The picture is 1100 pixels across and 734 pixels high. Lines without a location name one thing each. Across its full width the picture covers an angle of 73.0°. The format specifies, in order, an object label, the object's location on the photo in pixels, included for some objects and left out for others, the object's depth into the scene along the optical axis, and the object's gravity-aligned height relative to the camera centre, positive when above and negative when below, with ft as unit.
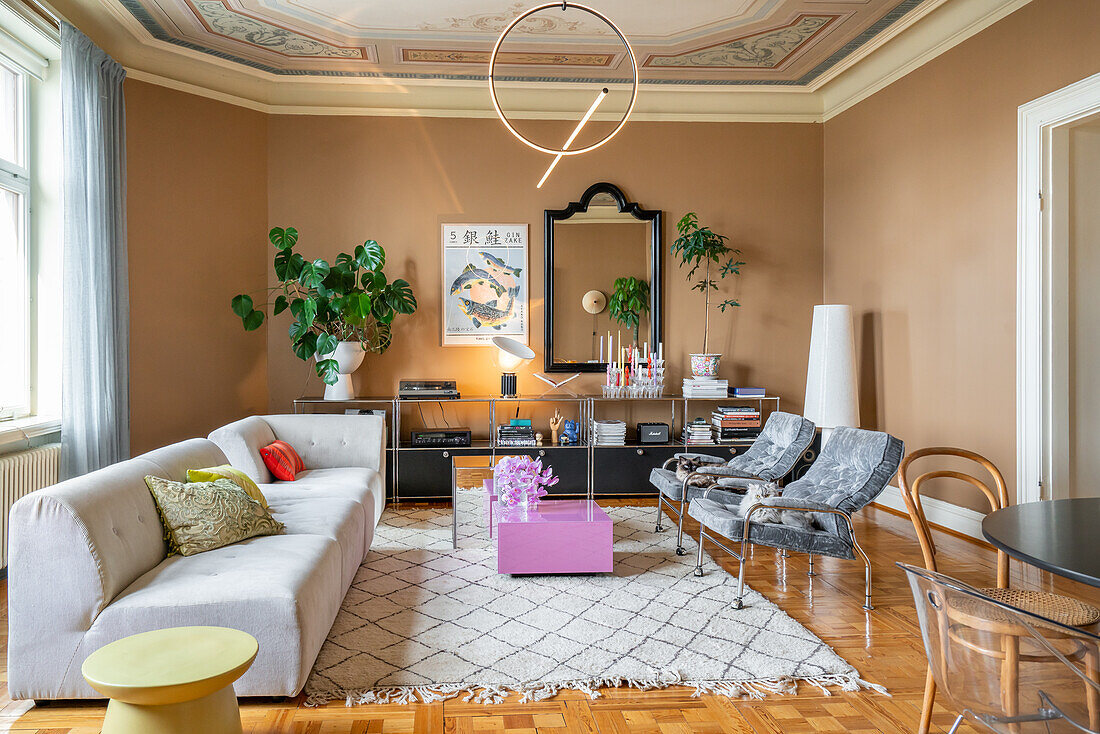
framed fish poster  20.74 +2.11
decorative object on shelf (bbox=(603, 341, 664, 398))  20.35 -0.53
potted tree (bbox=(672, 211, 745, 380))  20.02 +2.74
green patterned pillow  9.63 -2.04
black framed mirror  20.92 +2.38
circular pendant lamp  9.21 +3.69
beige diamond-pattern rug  8.84 -3.80
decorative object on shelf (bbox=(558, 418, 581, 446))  20.10 -2.10
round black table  5.23 -1.49
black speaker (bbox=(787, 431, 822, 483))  19.95 -2.82
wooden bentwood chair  4.94 -2.04
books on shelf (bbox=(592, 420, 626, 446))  19.79 -2.00
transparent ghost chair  4.52 -2.05
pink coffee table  12.51 -3.17
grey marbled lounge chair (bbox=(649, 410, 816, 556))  14.64 -2.24
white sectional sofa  7.90 -2.50
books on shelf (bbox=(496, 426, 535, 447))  19.77 -2.03
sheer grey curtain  14.21 +1.96
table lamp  19.24 +0.05
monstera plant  18.22 +1.45
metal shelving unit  19.24 -1.93
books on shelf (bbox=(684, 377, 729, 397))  19.92 -0.86
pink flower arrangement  13.44 -2.22
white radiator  12.64 -1.94
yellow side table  6.39 -2.76
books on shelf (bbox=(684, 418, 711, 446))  19.89 -2.07
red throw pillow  14.35 -1.94
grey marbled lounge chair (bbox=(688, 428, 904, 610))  11.46 -2.38
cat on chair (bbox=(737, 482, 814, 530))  11.89 -2.55
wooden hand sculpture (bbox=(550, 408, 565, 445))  19.99 -1.82
